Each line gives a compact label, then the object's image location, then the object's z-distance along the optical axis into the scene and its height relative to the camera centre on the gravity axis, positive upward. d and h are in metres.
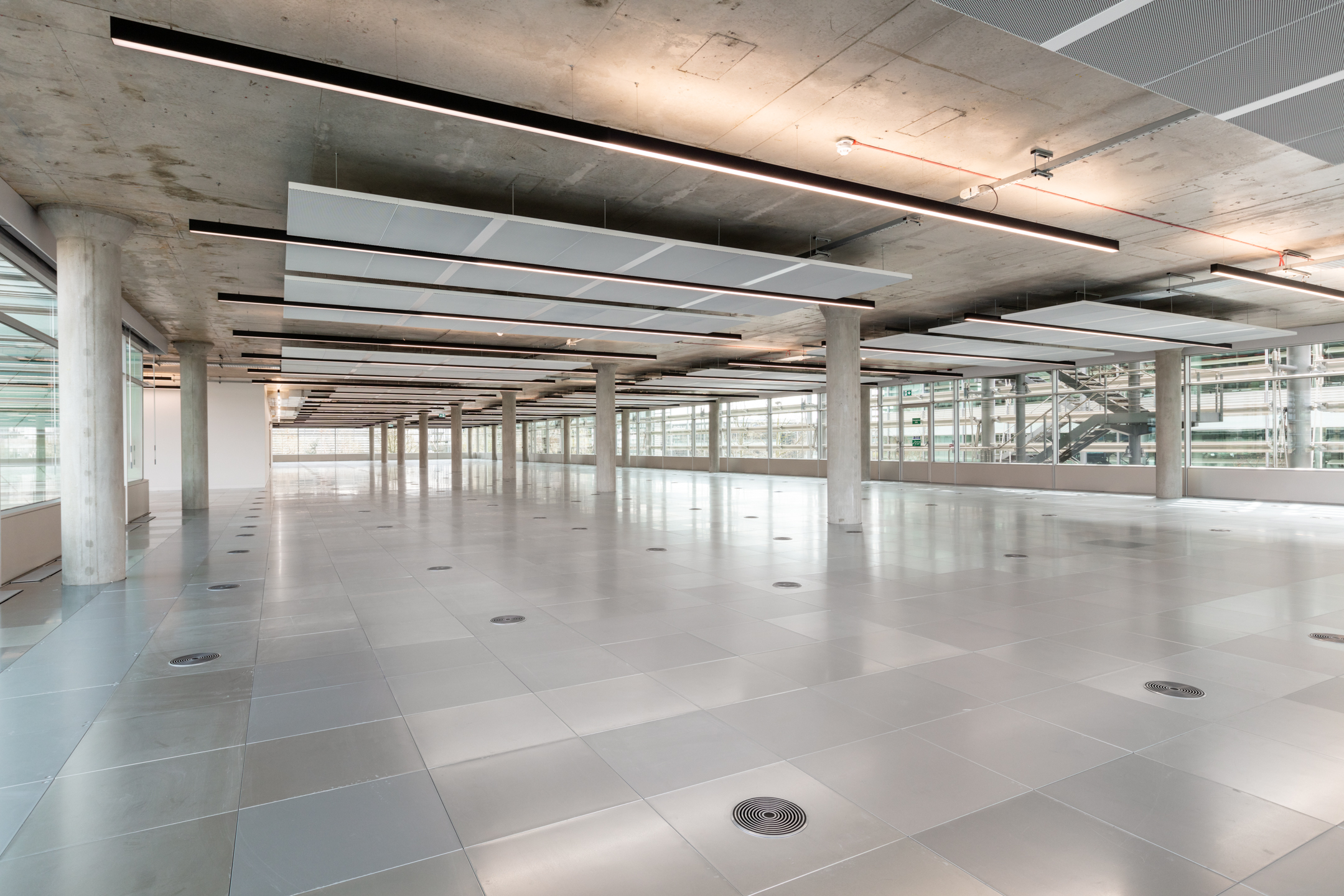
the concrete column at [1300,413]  20.42 +0.64
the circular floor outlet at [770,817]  3.15 -1.70
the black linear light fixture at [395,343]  18.73 +2.81
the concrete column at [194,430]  20.41 +0.49
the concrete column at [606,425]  26.47 +0.67
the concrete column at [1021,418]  28.34 +0.83
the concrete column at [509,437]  34.00 +0.33
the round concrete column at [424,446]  47.68 -0.06
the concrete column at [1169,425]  21.58 +0.36
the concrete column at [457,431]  41.12 +0.79
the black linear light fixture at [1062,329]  15.63 +2.61
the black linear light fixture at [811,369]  25.00 +2.66
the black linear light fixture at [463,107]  4.71 +2.59
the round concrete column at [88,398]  9.17 +0.65
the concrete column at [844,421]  15.28 +0.40
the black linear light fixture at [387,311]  12.80 +2.62
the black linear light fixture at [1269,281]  12.04 +2.70
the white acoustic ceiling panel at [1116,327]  15.26 +2.61
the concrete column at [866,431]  33.16 +0.44
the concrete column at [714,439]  43.69 +0.12
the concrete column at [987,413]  29.66 +1.07
